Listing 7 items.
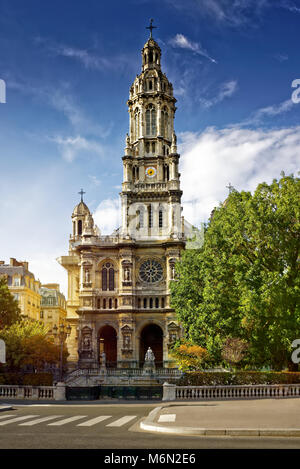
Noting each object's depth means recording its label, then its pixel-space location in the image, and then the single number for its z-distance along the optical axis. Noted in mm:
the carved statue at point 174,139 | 76000
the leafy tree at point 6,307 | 54969
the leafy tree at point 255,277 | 34312
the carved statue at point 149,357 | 57550
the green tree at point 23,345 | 47844
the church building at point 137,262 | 68062
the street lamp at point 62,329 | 44156
